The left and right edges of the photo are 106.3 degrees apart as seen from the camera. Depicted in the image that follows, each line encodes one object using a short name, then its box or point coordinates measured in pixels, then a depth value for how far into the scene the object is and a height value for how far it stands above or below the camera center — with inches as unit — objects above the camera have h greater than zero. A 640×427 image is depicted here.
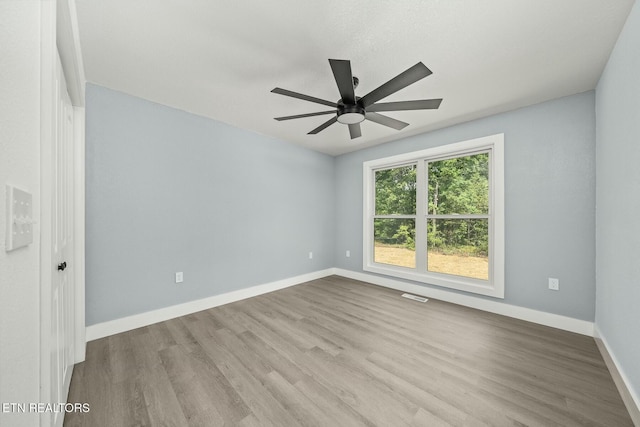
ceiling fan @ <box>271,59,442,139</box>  58.5 +34.3
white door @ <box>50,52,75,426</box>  50.2 -9.2
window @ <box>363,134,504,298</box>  121.9 -1.5
